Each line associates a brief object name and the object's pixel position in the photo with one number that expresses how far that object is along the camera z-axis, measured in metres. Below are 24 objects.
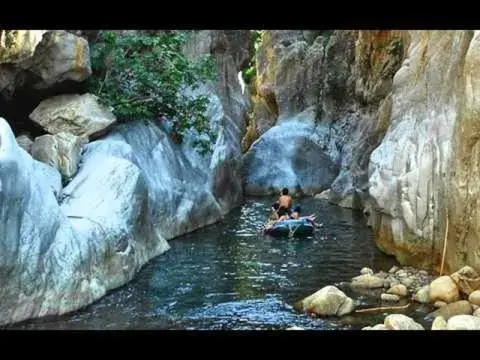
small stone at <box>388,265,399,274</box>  11.78
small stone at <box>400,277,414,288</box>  10.67
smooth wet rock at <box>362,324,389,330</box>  8.21
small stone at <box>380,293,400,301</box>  10.09
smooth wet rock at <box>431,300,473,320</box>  8.78
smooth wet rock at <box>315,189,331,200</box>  26.51
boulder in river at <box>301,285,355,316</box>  9.36
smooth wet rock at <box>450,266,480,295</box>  9.23
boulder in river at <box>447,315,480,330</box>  7.69
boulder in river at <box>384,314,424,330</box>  8.20
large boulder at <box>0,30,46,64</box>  10.90
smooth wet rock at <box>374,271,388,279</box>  11.44
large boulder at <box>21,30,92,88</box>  12.80
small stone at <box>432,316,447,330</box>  8.17
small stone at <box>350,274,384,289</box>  10.90
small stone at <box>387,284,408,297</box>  10.27
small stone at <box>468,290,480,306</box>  8.94
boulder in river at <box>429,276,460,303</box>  9.53
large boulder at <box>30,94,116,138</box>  13.40
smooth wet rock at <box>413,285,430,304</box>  9.80
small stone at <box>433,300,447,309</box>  9.43
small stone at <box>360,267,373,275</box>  11.80
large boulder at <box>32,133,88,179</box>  11.84
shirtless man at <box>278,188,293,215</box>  17.36
